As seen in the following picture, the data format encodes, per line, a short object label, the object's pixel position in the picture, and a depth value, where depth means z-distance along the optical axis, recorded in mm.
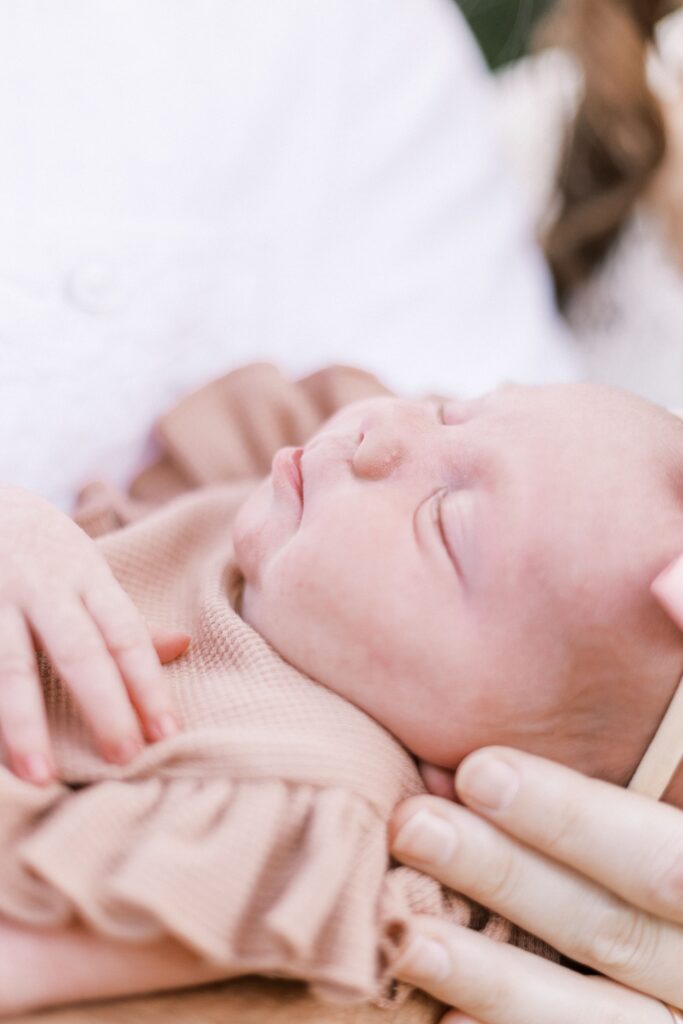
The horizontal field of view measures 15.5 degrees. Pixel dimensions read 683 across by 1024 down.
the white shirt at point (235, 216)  470
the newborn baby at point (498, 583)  422
